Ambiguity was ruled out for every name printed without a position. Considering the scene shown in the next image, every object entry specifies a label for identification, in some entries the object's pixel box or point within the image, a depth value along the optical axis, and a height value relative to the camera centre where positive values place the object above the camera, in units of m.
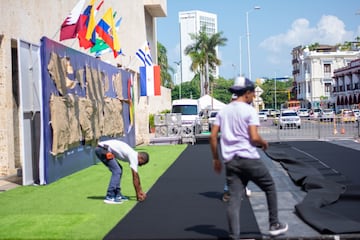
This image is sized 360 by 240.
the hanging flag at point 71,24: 14.73 +2.72
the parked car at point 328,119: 30.53 -0.50
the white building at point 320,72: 91.38 +7.10
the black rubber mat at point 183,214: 7.05 -1.61
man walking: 6.22 -0.46
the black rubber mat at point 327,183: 7.31 -1.54
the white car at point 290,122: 34.35 -0.68
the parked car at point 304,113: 62.42 -0.20
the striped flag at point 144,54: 25.84 +3.15
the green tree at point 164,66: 85.74 +8.47
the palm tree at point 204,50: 70.12 +8.91
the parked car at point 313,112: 60.36 -0.11
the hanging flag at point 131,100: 23.56 +0.78
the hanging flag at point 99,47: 18.52 +2.58
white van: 40.44 +0.58
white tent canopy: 48.89 +1.11
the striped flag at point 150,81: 26.52 +1.86
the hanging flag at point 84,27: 16.17 +2.92
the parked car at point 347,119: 31.72 -0.58
